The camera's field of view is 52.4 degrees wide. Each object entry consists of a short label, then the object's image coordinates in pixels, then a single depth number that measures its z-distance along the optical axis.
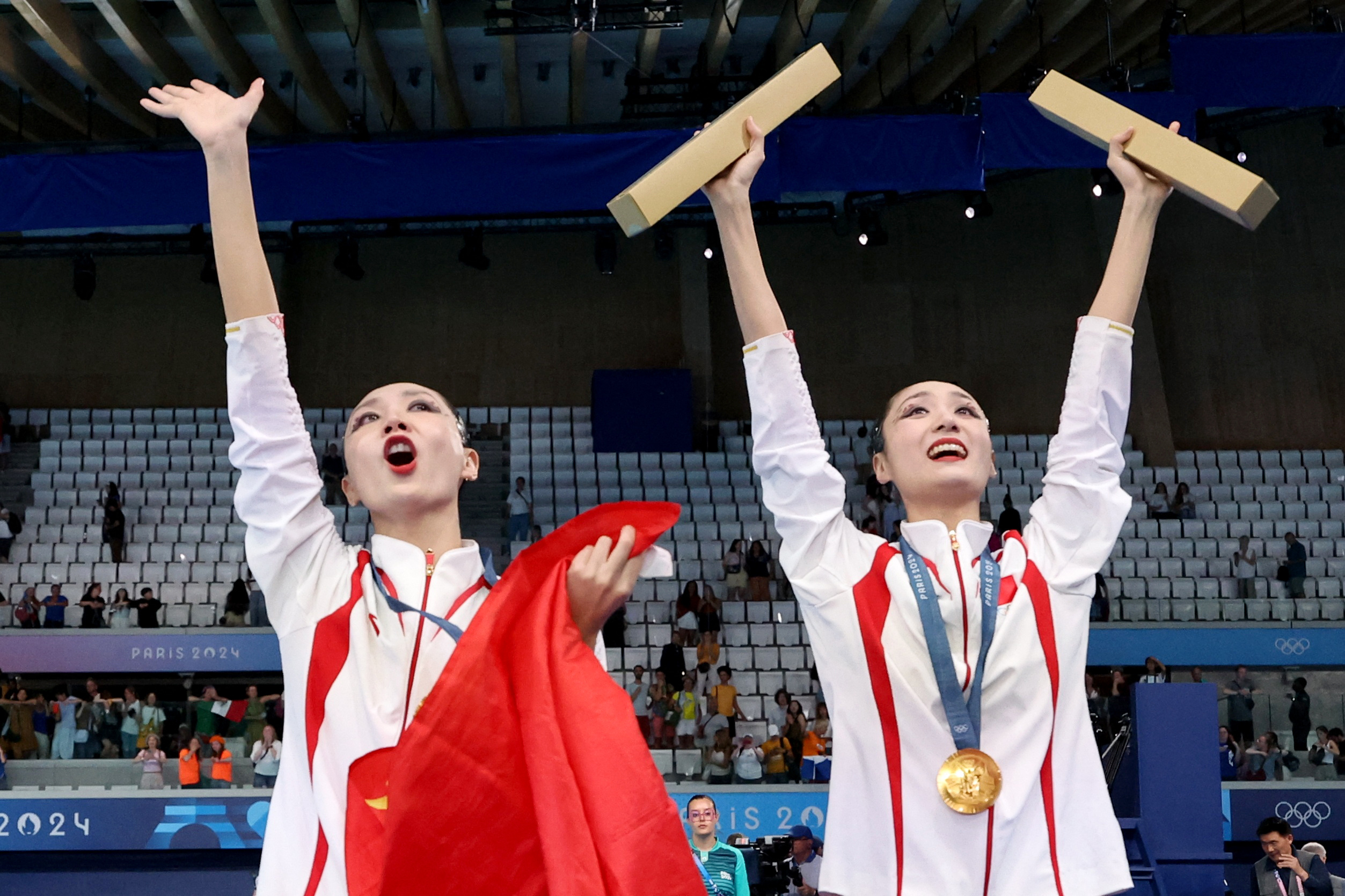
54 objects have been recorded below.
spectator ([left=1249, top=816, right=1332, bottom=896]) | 7.93
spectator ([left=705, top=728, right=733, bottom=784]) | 12.02
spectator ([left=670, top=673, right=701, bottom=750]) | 12.59
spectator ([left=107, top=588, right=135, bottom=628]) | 16.31
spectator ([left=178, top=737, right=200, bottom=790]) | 11.40
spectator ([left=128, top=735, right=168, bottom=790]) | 11.51
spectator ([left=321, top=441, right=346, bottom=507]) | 18.56
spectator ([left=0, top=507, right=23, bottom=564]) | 17.95
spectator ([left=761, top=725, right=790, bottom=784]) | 12.06
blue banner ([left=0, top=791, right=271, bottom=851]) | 10.98
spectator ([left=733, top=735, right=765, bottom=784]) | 11.99
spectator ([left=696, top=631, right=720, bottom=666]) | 15.78
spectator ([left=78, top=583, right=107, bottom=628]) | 16.23
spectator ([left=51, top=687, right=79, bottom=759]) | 12.69
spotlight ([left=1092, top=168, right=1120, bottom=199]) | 17.05
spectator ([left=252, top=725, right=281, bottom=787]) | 11.38
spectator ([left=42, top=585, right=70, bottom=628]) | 16.22
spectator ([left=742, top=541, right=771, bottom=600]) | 17.17
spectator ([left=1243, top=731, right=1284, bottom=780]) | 11.59
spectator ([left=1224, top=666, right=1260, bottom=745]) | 12.29
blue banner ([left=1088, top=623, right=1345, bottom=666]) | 16.20
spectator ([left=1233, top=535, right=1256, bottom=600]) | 16.92
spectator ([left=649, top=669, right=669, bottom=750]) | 12.55
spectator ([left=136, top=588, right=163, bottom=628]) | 16.31
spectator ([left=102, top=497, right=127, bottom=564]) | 17.89
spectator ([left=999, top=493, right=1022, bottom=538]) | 16.75
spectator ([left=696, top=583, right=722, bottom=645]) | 16.33
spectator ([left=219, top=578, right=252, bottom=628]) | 16.39
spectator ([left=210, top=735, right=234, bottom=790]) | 11.36
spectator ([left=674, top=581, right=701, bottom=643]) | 16.30
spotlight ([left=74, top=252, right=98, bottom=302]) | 21.41
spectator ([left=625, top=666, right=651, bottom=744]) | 12.80
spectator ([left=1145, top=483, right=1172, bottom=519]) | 19.02
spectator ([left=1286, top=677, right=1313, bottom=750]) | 12.20
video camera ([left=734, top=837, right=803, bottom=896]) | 8.63
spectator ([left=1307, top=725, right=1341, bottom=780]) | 11.57
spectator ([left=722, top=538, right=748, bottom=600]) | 17.31
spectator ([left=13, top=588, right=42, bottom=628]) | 16.23
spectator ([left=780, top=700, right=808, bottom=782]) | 12.30
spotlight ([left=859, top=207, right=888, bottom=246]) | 19.75
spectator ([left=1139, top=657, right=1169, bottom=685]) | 14.45
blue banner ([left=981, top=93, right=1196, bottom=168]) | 13.27
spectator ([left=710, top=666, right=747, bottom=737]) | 14.51
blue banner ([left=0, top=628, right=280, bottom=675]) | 16.05
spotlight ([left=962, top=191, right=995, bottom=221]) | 20.12
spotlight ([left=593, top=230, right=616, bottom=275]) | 20.34
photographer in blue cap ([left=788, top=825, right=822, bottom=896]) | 8.82
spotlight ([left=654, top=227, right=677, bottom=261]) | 20.47
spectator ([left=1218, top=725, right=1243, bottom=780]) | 11.65
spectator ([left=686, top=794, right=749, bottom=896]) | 7.16
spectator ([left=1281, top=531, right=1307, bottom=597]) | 16.86
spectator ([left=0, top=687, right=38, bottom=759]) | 12.80
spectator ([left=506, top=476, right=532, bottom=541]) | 18.14
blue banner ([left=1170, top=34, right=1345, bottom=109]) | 13.13
